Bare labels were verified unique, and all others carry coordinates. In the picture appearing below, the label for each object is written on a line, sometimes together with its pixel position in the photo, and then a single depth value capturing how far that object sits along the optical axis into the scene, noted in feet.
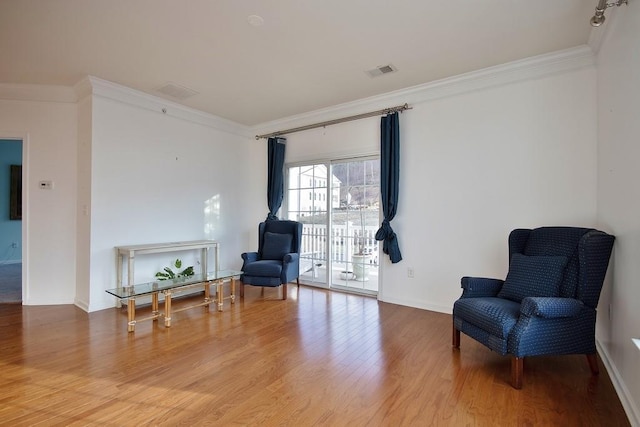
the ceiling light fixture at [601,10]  6.78
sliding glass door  14.69
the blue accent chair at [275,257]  13.96
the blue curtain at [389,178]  13.09
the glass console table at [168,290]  10.16
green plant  12.60
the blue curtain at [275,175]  17.19
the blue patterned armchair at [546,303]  6.97
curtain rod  13.14
